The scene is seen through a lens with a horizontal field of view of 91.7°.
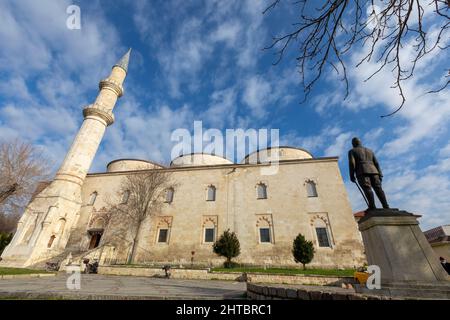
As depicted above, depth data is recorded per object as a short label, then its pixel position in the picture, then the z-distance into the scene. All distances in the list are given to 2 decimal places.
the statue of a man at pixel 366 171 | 5.26
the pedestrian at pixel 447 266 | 9.21
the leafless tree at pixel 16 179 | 14.96
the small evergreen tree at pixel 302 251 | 15.17
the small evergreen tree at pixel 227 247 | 16.66
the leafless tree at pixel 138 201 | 20.78
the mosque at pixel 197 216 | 17.91
